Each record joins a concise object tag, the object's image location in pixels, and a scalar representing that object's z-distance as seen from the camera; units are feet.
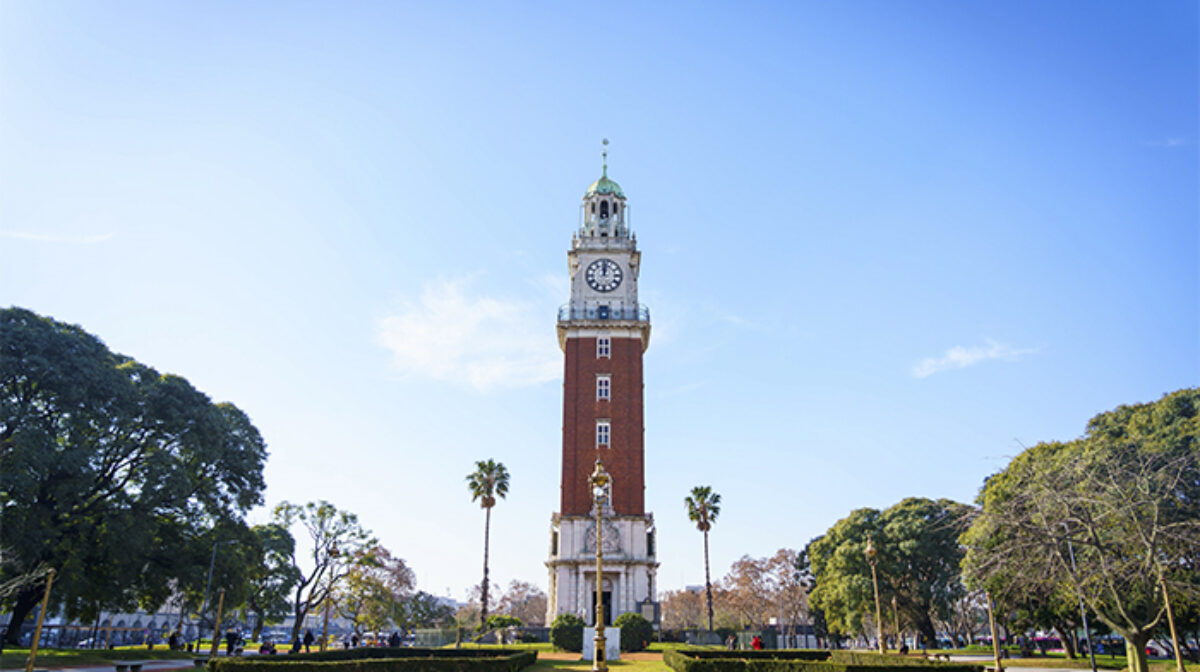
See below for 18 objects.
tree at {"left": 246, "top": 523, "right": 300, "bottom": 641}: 171.53
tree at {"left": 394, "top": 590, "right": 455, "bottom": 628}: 235.40
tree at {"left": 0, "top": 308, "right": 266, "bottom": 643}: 95.25
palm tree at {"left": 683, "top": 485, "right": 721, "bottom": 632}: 201.16
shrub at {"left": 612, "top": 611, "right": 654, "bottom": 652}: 142.31
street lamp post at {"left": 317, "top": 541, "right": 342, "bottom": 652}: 126.74
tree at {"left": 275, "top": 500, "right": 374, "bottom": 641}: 178.81
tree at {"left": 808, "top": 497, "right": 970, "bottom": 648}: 166.91
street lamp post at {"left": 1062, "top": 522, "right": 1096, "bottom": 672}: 82.58
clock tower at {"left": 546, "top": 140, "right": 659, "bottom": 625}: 169.48
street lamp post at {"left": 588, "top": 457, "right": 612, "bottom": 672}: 66.89
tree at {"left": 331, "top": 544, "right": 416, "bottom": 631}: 186.91
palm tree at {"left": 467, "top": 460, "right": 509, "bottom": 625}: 191.72
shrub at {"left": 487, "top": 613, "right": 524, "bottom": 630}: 164.25
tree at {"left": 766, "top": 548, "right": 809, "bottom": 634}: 252.83
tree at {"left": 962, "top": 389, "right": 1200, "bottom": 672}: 81.00
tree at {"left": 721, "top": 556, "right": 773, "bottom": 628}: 257.85
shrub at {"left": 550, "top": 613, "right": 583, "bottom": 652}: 140.56
